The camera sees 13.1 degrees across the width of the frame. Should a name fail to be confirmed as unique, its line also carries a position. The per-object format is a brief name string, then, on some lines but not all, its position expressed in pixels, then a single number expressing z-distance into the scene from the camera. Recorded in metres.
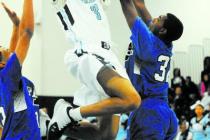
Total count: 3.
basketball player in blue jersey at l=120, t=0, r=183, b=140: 8.95
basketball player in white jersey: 7.57
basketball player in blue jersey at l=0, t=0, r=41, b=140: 8.08
